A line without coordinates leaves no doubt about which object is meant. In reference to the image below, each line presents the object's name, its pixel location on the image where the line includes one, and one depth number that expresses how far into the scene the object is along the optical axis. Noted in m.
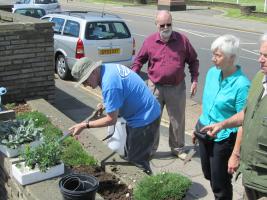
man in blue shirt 3.14
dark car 12.87
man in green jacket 2.51
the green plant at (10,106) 5.33
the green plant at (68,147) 3.76
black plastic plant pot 2.73
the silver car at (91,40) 8.53
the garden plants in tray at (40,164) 3.16
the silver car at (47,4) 17.76
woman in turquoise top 3.04
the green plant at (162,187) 3.04
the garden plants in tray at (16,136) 3.47
